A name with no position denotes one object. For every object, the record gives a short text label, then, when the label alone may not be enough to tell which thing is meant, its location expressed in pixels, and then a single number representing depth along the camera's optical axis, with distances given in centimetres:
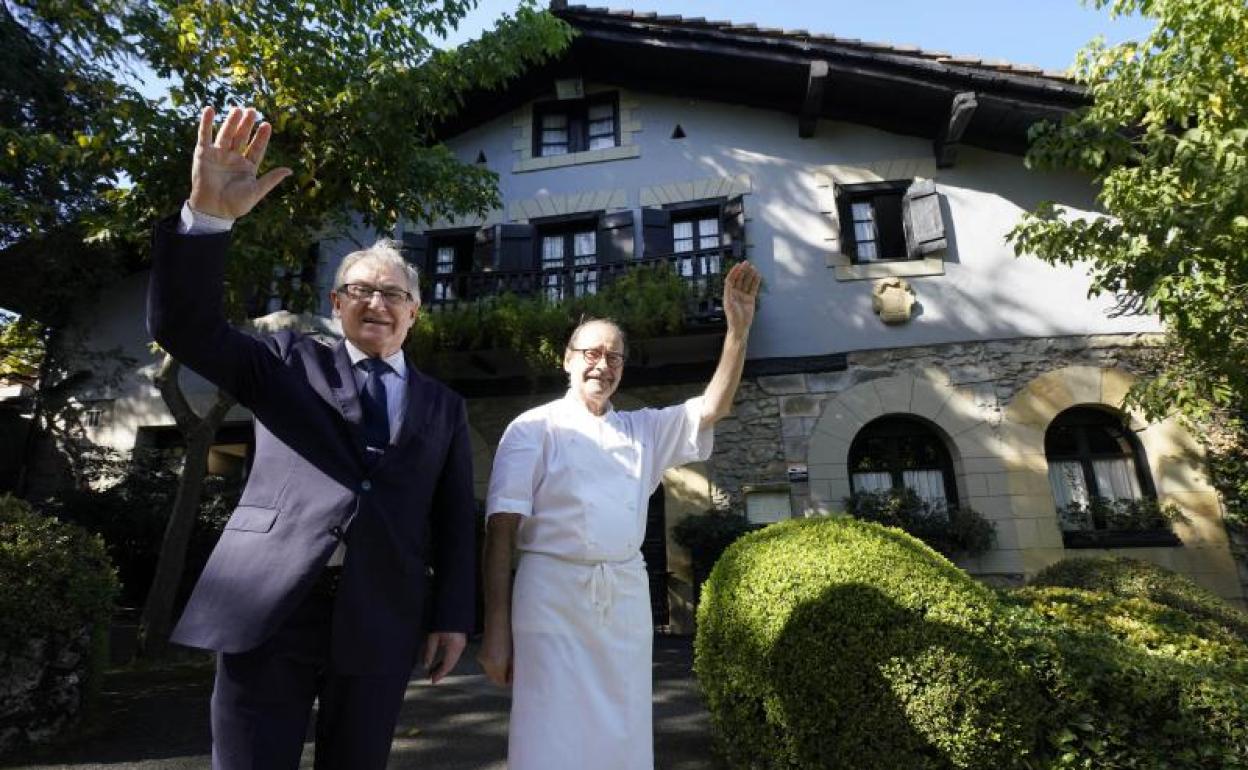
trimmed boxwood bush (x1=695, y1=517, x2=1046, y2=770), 247
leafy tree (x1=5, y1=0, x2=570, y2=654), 545
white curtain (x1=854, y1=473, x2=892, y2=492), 761
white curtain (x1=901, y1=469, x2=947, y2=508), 749
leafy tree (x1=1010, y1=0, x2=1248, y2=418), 448
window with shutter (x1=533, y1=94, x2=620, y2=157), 970
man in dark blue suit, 137
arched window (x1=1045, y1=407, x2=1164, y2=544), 698
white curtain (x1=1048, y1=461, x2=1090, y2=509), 724
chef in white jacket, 171
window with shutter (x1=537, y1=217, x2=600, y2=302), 854
